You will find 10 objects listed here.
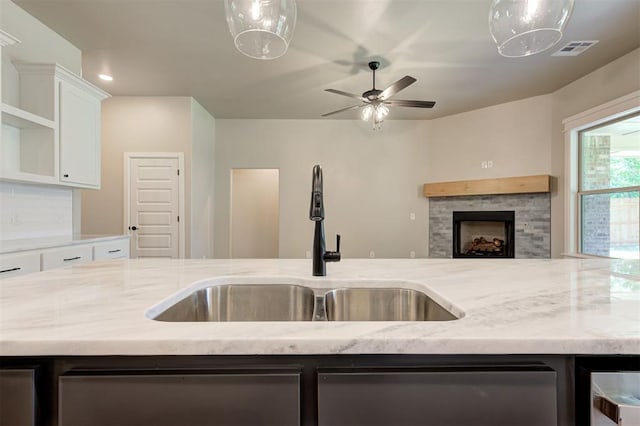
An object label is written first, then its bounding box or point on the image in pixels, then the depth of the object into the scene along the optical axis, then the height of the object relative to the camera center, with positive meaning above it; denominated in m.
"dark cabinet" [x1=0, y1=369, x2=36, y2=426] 0.55 -0.34
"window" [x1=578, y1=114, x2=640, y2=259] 3.21 +0.30
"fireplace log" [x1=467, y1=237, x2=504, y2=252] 5.01 -0.53
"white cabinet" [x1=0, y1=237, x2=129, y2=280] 1.96 -0.35
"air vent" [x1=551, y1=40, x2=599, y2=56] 2.98 +1.71
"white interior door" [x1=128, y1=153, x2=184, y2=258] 4.41 +0.10
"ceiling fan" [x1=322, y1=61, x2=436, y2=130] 3.09 +1.27
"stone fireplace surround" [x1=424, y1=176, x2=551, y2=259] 4.39 +0.05
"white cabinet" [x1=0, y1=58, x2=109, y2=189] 2.49 +0.73
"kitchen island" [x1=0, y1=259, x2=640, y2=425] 0.55 -0.26
